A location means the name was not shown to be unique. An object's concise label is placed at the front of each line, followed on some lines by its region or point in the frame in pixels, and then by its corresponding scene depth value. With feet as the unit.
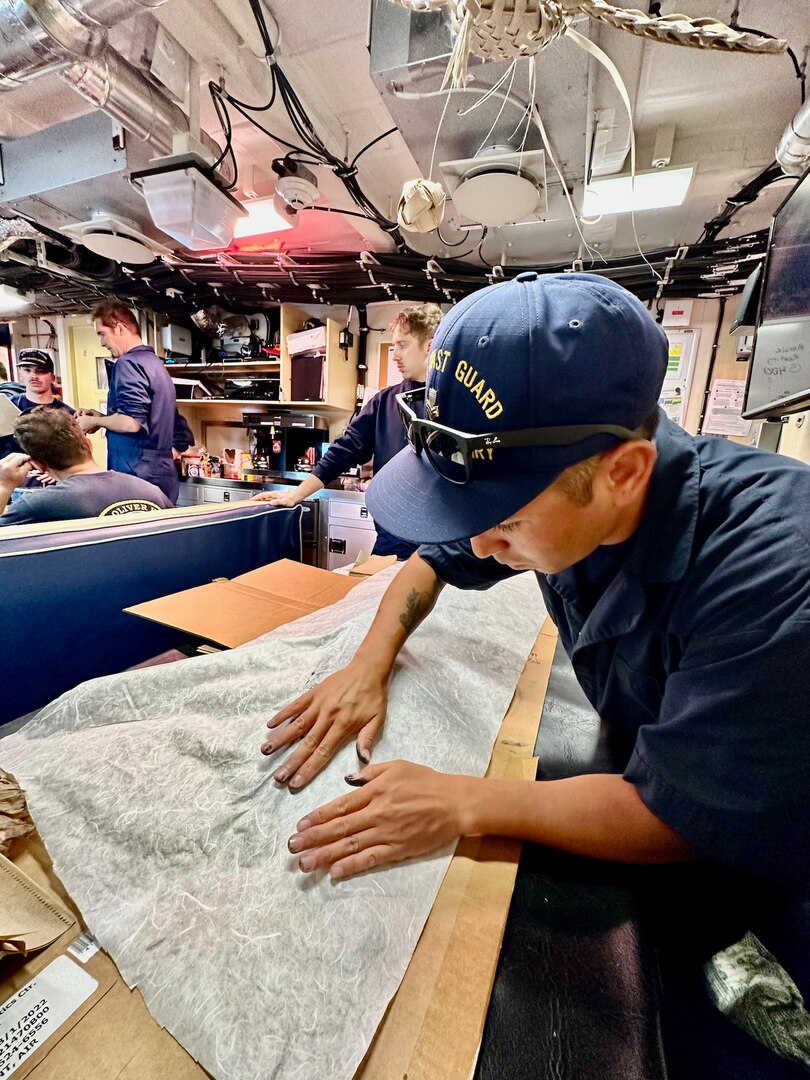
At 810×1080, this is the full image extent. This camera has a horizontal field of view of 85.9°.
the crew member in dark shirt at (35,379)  10.11
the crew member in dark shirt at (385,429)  6.00
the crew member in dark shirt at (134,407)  7.88
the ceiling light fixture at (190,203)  6.03
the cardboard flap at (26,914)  1.30
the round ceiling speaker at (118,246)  8.42
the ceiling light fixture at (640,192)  5.53
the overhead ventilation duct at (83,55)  3.92
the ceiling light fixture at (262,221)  8.15
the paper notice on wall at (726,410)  9.25
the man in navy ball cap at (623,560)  1.28
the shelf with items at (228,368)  12.02
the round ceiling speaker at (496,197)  5.32
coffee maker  11.93
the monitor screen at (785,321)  4.26
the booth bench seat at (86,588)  3.61
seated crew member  5.26
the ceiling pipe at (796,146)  4.39
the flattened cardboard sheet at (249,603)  3.27
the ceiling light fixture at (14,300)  12.52
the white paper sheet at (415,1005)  1.16
